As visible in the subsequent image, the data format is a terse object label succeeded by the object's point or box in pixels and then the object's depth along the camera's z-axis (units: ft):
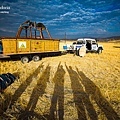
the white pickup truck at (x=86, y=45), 47.72
